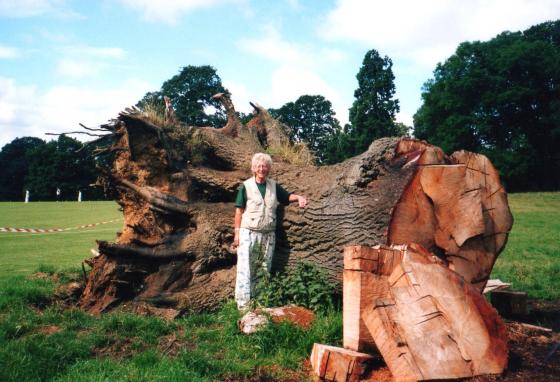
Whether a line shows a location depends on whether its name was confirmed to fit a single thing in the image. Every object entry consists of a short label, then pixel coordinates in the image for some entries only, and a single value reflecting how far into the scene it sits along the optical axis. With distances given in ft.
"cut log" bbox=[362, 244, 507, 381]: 11.81
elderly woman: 19.33
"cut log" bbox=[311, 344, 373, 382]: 12.44
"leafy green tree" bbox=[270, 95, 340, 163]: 210.38
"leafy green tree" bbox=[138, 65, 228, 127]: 168.45
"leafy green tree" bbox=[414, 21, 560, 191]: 135.74
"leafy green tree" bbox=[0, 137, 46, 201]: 240.12
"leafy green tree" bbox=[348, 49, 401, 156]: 153.89
